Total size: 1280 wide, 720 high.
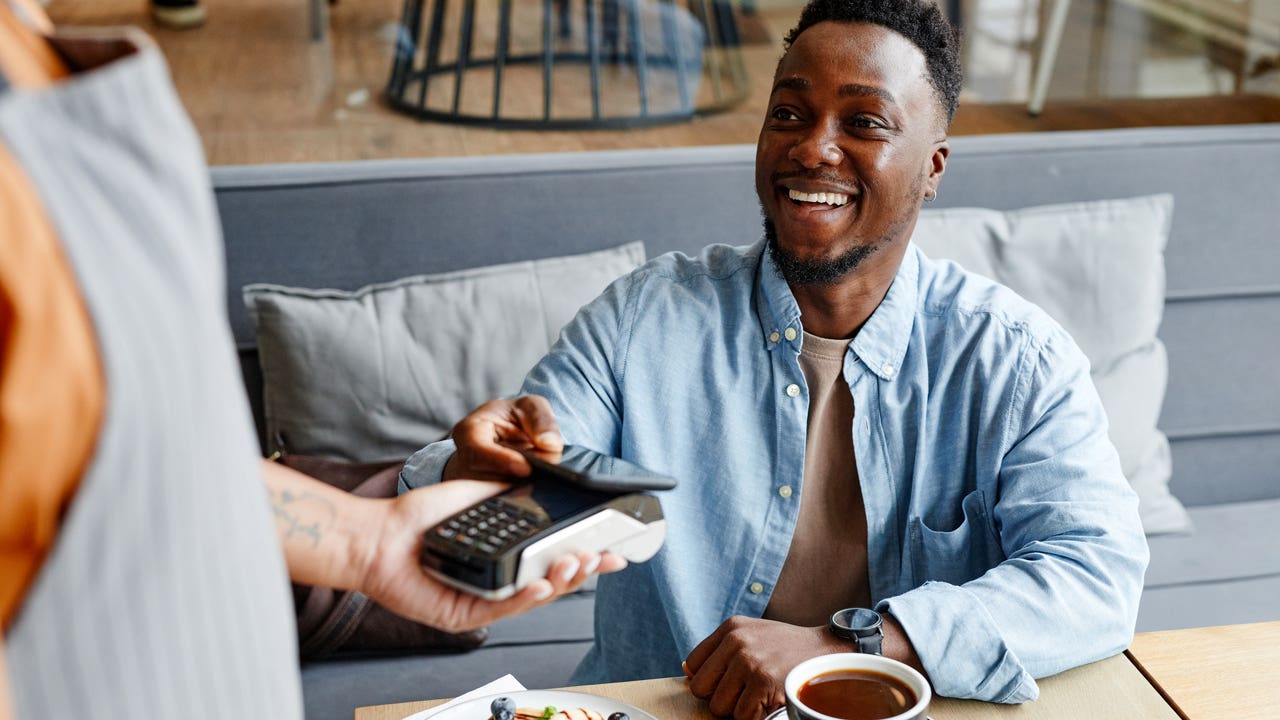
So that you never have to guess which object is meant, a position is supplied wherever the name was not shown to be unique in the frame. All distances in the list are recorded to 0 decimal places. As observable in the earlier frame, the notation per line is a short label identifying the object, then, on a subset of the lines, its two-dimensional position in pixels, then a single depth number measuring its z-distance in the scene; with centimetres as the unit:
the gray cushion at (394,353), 176
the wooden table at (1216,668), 104
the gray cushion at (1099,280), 193
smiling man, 124
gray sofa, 181
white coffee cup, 81
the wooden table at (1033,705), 100
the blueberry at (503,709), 94
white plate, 96
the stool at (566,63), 241
